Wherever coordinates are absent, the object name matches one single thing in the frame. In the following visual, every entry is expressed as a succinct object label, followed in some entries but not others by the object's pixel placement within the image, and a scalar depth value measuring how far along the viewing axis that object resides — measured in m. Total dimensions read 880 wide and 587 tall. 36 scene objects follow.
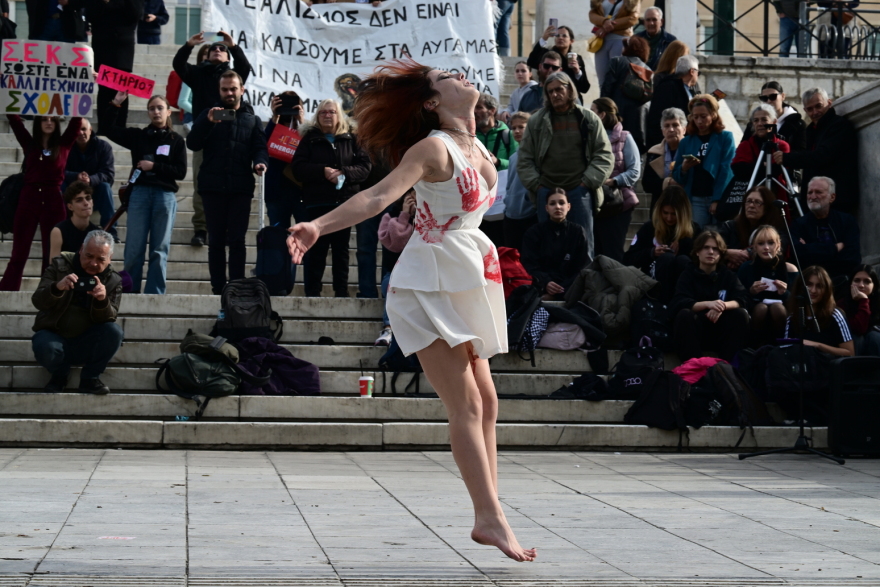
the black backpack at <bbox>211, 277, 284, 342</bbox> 9.81
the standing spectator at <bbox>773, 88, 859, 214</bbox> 12.29
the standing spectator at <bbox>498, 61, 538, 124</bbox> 14.43
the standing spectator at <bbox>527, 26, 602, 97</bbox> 14.20
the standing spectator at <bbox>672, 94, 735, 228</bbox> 12.01
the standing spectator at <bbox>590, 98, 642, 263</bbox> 11.95
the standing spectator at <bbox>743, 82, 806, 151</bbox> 12.49
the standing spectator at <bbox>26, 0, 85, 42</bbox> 14.95
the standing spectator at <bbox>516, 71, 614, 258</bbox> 11.29
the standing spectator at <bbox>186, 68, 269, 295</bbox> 11.11
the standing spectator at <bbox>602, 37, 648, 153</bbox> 14.34
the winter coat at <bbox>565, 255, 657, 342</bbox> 10.46
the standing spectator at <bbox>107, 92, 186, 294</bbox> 11.12
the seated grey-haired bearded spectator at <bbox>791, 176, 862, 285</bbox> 11.06
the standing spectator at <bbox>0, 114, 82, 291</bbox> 11.14
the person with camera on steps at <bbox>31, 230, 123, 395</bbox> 9.26
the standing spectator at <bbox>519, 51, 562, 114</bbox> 14.19
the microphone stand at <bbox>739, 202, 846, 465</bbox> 8.90
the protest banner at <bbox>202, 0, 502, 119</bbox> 14.62
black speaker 9.06
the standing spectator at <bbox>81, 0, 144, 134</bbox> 13.93
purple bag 9.62
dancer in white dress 4.59
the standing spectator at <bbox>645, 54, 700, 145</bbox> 13.70
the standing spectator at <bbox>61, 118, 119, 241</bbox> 12.45
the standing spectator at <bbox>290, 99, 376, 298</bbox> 11.13
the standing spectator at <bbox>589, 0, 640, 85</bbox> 15.34
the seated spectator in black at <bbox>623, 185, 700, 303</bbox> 11.04
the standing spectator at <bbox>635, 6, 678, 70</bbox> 15.70
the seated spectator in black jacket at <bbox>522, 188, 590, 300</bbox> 10.99
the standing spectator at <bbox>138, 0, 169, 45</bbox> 17.38
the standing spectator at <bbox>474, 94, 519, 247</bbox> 12.16
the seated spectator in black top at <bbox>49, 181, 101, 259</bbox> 11.03
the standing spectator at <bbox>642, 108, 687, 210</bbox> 12.61
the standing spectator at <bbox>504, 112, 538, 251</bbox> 11.98
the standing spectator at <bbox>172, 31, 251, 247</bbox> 12.62
